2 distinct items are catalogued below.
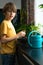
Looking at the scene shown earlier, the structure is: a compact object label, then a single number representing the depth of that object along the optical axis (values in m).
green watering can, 1.07
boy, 1.00
